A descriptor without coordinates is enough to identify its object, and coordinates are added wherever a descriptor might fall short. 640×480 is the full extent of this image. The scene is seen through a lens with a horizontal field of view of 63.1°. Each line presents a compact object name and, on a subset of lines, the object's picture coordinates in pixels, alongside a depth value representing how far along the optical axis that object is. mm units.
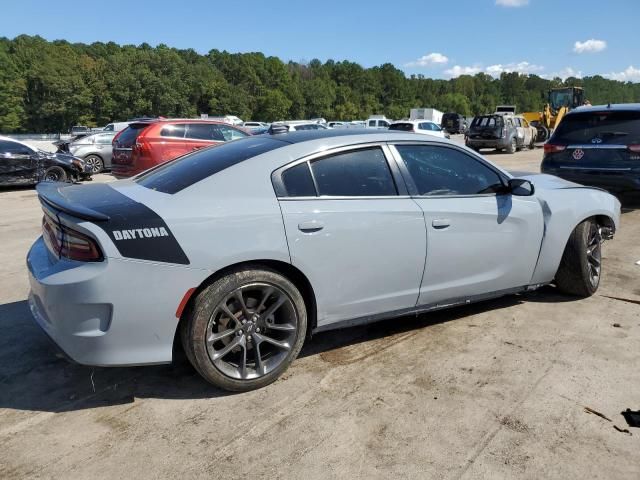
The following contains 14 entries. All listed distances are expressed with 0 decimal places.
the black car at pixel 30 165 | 12259
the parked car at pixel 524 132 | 24531
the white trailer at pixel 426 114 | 60625
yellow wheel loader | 29425
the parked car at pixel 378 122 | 41231
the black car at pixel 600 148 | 7727
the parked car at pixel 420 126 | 24922
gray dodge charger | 2777
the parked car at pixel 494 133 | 23242
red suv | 10047
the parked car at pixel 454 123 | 52672
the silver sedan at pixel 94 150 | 16391
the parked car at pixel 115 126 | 29353
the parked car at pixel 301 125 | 22453
